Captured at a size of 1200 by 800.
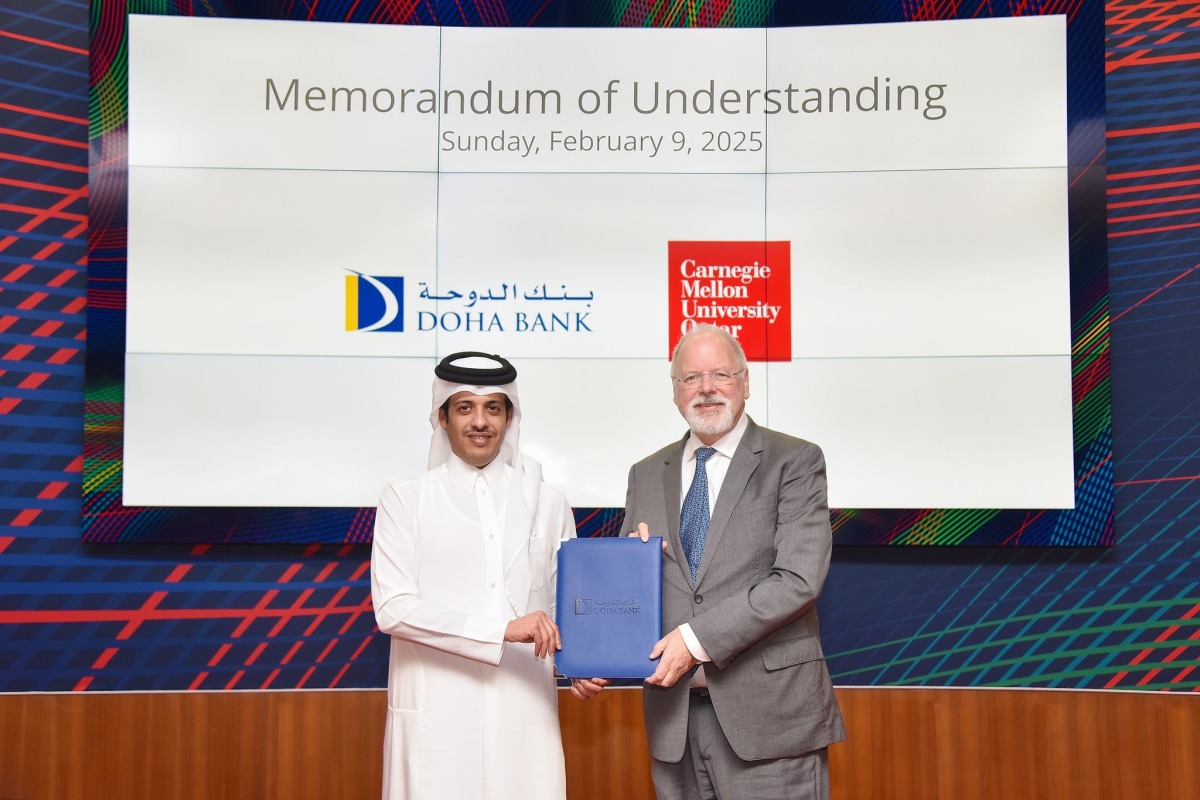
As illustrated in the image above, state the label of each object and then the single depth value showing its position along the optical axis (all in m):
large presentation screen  3.73
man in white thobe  2.57
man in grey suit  2.37
